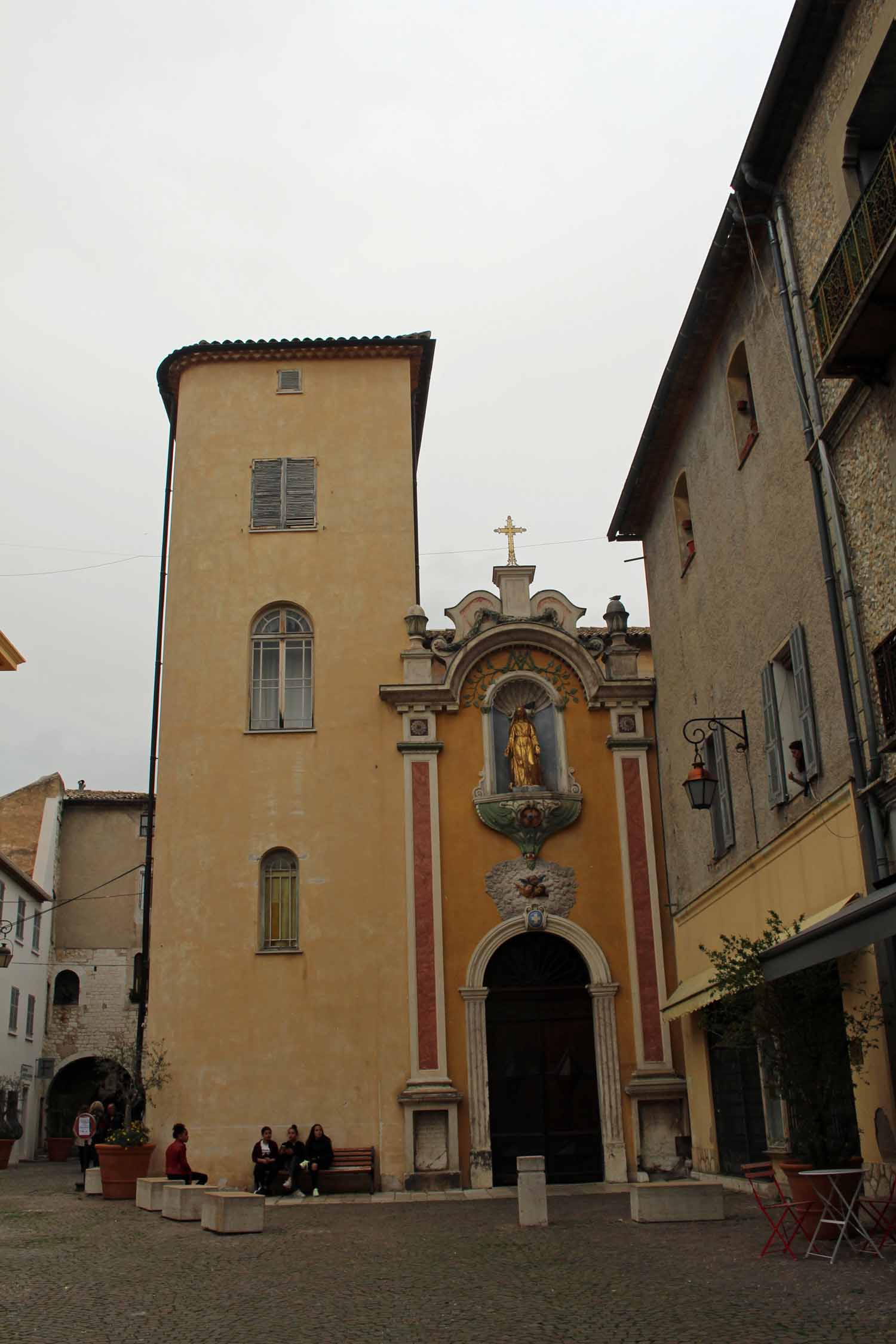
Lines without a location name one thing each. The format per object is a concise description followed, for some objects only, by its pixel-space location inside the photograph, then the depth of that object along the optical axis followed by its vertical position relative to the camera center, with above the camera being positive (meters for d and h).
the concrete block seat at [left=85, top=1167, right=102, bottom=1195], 20.11 -0.29
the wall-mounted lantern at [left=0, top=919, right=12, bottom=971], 23.45 +3.55
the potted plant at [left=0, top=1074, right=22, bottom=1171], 31.31 +1.54
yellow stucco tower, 19.84 +4.64
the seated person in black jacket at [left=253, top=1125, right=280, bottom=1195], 18.59 -0.06
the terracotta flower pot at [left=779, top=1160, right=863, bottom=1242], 10.20 -0.36
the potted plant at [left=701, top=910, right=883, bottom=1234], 10.78 +0.84
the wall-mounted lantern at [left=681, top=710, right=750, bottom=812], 15.18 +3.98
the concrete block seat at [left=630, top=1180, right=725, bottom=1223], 13.59 -0.58
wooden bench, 19.17 -0.13
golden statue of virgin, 21.33 +6.16
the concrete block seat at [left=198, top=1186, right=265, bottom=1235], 13.92 -0.57
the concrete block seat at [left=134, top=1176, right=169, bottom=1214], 17.02 -0.42
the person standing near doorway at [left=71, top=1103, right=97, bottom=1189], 23.58 +0.45
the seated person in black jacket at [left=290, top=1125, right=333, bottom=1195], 19.02 +0.02
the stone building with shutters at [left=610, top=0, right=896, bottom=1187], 11.27 +6.03
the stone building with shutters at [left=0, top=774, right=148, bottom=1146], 39.66 +7.16
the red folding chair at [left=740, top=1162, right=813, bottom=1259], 10.46 -0.55
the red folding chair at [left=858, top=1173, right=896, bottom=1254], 10.48 -0.59
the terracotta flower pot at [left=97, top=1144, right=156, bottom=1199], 19.33 -0.13
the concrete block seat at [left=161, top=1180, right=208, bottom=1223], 15.48 -0.51
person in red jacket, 17.77 -0.07
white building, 36.16 +4.60
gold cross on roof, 22.97 +10.30
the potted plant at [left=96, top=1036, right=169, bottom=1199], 19.34 +0.18
